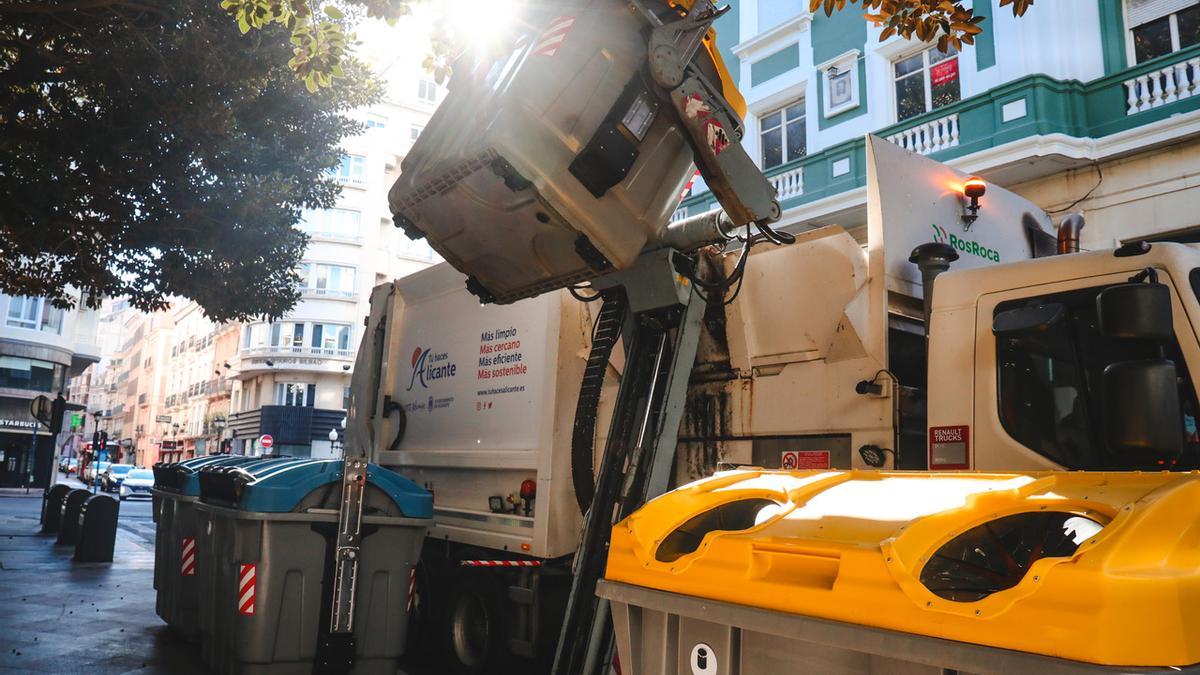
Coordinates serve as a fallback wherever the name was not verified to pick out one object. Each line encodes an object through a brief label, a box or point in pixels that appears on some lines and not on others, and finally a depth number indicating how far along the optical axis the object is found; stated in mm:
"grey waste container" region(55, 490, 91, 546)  14305
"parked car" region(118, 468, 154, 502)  31766
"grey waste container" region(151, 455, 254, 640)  6793
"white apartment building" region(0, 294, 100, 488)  36250
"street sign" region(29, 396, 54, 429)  16047
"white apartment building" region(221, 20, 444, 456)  43500
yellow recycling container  1750
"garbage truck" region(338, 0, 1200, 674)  3387
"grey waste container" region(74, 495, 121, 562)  12156
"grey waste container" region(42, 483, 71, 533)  16125
